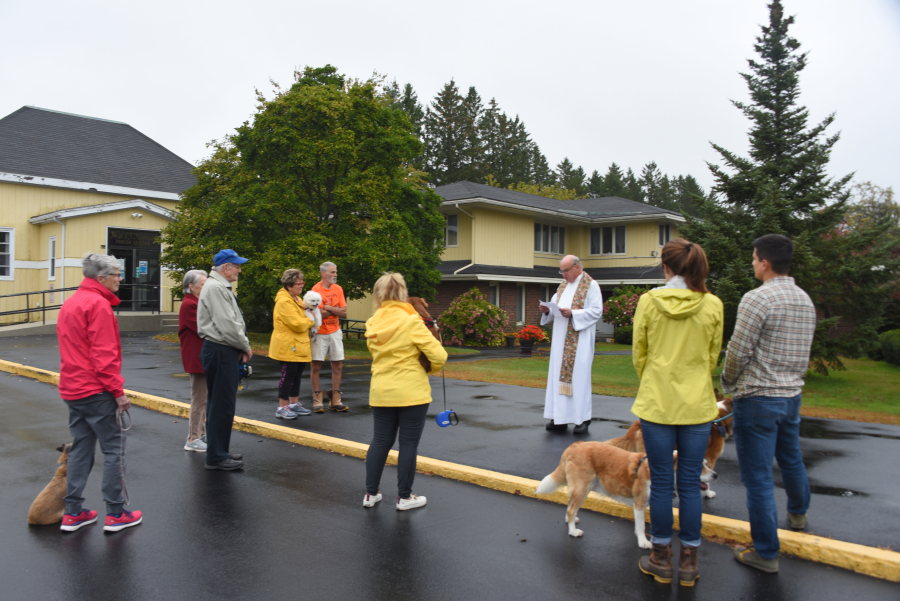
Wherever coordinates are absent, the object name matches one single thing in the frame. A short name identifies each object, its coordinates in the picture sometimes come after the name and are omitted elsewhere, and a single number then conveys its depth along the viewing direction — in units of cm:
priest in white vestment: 759
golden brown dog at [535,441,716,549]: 428
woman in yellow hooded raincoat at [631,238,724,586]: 380
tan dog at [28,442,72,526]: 481
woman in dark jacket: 675
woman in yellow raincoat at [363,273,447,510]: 490
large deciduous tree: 1845
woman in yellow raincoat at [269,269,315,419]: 793
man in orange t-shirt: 879
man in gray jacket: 610
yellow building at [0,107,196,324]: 2442
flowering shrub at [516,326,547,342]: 2257
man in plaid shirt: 394
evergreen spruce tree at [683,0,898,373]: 1518
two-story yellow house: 2741
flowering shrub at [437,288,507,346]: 2439
